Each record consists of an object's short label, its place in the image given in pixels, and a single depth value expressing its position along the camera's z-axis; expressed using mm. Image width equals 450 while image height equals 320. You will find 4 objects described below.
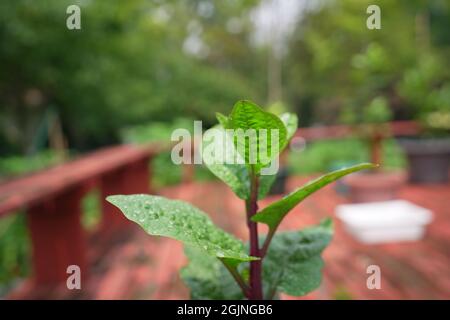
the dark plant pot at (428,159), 4297
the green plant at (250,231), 514
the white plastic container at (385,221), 2598
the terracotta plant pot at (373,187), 3158
